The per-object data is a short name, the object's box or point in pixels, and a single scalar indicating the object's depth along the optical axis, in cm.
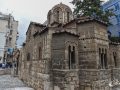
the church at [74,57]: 639
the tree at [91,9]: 1226
